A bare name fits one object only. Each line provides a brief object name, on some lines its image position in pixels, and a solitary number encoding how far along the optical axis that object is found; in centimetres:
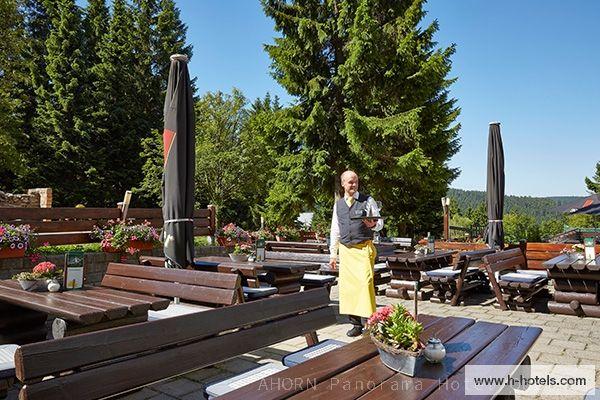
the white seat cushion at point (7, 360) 242
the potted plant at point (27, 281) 379
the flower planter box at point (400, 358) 198
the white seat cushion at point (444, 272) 718
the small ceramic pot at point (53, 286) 378
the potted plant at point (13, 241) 620
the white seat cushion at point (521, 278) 654
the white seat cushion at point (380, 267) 793
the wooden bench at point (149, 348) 178
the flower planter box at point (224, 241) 965
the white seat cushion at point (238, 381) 227
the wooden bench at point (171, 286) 354
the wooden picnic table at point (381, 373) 181
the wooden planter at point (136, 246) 786
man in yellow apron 470
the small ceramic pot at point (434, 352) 211
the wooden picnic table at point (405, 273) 744
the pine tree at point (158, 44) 2730
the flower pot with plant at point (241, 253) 596
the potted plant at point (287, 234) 1407
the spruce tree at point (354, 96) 1523
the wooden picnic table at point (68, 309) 306
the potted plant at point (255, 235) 871
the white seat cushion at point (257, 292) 482
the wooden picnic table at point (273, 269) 515
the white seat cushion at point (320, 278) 622
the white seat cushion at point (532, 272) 711
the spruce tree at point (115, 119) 2405
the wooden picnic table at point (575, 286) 623
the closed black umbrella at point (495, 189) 873
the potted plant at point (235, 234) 805
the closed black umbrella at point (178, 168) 496
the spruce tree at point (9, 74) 1705
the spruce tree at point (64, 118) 2297
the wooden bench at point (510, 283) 645
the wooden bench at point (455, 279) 698
